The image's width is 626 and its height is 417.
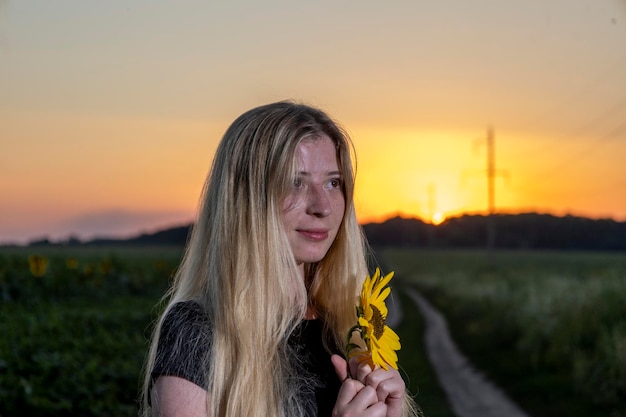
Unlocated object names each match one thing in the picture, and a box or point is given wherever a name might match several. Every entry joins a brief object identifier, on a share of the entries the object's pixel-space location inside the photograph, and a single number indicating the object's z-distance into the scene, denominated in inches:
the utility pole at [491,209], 1733.5
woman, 90.0
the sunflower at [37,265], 713.6
